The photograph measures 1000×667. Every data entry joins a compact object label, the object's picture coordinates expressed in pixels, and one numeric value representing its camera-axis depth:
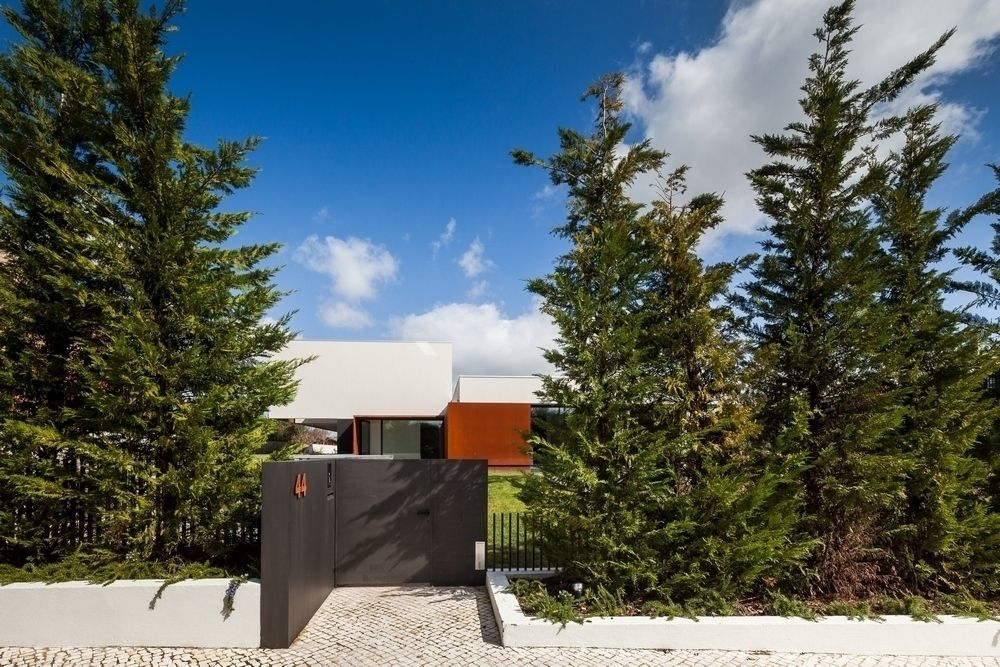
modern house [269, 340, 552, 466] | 28.45
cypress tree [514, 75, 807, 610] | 5.30
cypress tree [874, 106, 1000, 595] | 5.58
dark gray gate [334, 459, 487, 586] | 6.76
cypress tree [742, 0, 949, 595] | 5.49
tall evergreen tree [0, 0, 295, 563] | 5.28
